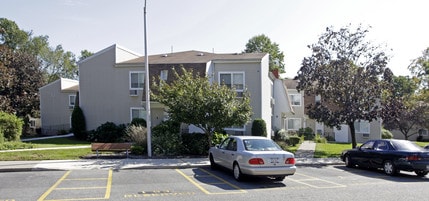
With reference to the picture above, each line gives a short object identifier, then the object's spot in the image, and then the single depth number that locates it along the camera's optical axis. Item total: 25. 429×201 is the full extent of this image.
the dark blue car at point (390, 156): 13.23
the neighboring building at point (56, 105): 35.78
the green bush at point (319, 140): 34.09
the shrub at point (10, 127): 22.00
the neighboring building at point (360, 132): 36.56
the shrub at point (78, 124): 27.98
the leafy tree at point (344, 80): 22.31
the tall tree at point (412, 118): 41.84
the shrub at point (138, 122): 25.49
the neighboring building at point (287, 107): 34.62
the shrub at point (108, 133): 25.89
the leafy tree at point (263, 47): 58.31
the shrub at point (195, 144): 18.70
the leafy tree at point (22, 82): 35.03
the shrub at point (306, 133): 37.66
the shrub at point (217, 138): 19.04
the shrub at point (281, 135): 29.27
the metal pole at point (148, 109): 17.22
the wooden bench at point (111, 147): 17.11
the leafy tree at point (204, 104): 17.23
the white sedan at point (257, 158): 10.85
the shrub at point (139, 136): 19.09
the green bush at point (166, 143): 18.30
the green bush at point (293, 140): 28.48
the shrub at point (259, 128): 24.55
